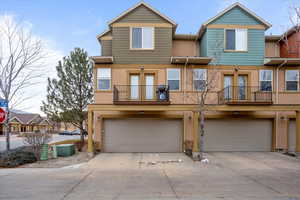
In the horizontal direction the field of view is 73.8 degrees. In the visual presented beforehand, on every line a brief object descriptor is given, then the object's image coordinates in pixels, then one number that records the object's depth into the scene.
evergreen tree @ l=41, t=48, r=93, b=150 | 14.84
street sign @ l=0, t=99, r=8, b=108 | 7.43
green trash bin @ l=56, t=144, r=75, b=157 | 11.53
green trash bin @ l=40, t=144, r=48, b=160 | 10.54
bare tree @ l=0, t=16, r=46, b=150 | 11.30
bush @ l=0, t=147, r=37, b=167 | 9.06
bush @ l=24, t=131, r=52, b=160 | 10.46
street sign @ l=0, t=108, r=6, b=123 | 7.03
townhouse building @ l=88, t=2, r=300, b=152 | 13.20
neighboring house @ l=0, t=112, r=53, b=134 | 43.38
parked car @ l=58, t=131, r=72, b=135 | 38.49
